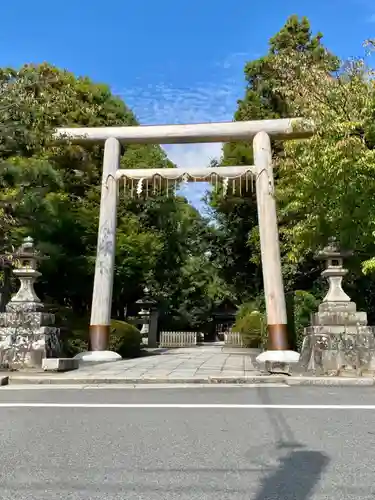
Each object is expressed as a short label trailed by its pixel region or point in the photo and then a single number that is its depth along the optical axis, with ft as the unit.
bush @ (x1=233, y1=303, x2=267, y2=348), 68.97
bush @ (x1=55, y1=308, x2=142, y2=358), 56.34
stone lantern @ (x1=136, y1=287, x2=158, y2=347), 97.60
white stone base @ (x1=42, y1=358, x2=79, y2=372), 37.65
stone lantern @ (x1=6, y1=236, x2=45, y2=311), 39.97
